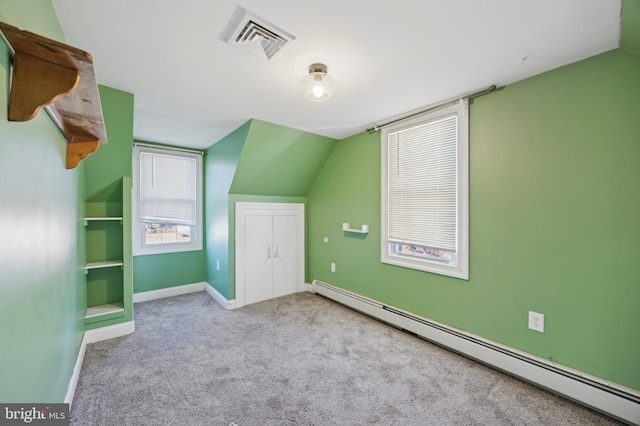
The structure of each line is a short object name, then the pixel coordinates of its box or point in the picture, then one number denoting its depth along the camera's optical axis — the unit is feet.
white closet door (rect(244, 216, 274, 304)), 12.41
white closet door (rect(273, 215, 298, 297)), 13.41
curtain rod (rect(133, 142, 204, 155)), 12.44
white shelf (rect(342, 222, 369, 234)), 11.03
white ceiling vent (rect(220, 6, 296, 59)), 4.67
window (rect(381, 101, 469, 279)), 8.02
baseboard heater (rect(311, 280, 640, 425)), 5.41
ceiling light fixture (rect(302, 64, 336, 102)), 6.01
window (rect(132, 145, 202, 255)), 12.61
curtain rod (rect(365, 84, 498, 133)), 7.27
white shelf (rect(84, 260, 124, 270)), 8.88
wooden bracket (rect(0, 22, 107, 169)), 2.71
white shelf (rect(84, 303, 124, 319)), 8.84
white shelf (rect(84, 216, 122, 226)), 8.76
